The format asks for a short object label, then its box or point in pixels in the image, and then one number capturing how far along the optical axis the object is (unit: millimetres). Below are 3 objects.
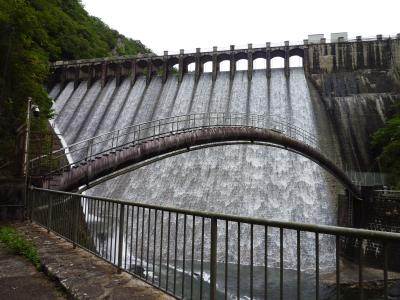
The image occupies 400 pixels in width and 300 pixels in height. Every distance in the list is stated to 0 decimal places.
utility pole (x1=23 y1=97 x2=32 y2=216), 10205
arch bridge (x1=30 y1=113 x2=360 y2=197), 10891
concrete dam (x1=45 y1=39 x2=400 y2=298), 21016
